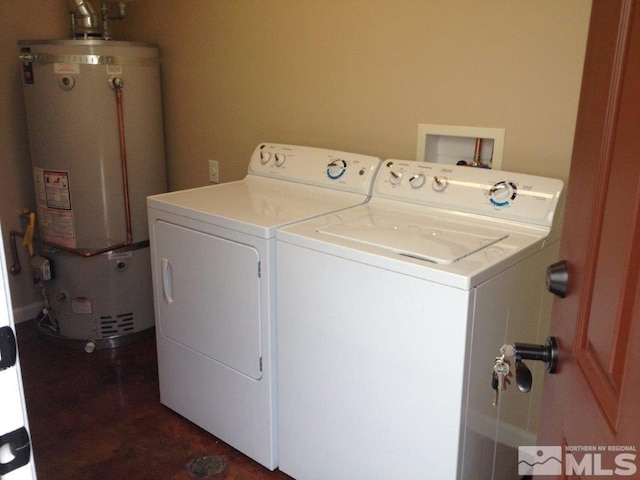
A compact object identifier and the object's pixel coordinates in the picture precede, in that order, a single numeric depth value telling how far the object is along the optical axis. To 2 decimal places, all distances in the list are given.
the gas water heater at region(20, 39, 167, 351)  2.64
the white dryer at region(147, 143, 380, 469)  1.92
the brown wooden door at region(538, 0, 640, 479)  0.72
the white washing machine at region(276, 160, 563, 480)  1.53
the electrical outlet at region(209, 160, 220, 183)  2.95
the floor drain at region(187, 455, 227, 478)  2.06
